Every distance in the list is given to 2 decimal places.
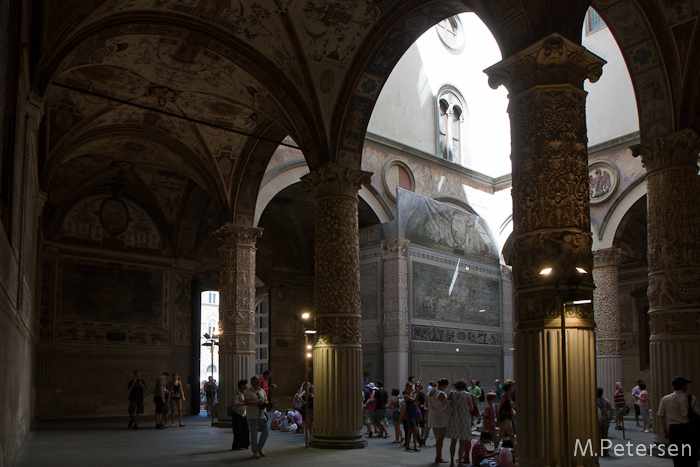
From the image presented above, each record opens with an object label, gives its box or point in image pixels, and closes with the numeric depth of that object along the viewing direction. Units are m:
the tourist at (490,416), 9.66
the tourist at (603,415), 10.10
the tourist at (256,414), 9.95
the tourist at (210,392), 19.91
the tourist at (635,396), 16.71
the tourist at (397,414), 12.21
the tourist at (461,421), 9.09
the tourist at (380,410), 13.12
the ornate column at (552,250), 6.51
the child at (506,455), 7.88
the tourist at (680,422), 6.75
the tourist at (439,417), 9.58
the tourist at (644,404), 15.25
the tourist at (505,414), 9.59
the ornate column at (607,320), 18.77
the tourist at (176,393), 16.09
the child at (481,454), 8.98
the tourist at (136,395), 15.56
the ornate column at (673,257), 9.39
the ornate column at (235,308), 15.39
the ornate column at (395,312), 19.03
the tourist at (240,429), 10.85
